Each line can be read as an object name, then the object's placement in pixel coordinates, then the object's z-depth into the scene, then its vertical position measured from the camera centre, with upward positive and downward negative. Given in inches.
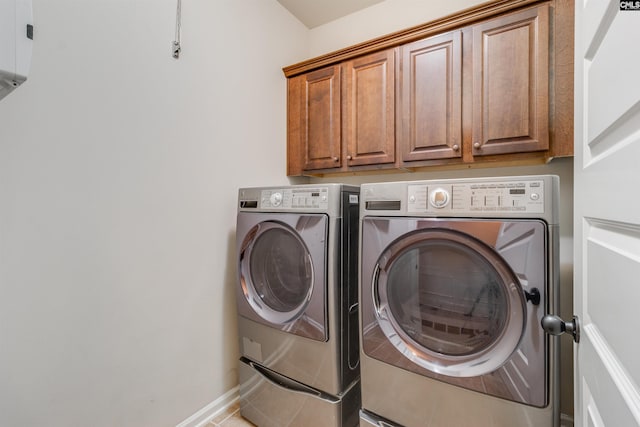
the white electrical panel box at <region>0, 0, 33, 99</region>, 21.9 +13.5
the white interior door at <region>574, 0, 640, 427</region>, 17.1 -0.3
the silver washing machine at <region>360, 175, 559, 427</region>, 36.3 -13.5
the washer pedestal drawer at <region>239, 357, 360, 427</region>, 52.6 -37.9
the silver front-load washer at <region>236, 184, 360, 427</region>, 51.1 -18.7
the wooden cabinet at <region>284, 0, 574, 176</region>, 52.6 +25.4
